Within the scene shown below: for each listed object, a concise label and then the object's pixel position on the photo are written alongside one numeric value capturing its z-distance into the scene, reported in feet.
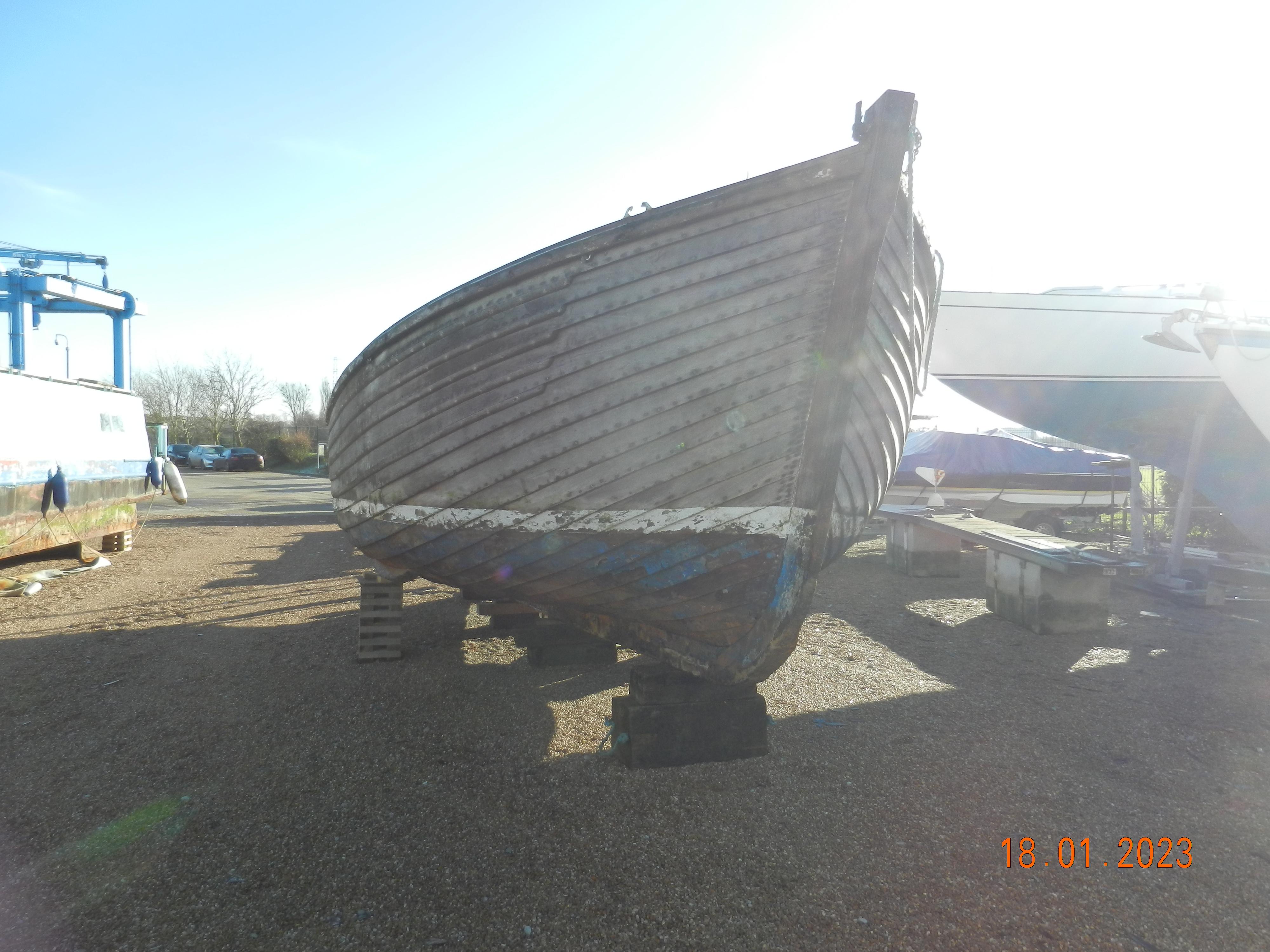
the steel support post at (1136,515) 25.54
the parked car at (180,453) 118.11
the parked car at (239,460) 114.62
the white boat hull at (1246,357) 22.41
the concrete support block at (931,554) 27.55
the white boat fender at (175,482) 33.65
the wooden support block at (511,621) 15.71
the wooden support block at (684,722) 10.08
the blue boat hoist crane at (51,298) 35.50
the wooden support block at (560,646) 14.87
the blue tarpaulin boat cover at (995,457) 36.63
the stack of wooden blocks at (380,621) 15.20
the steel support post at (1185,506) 22.41
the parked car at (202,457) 115.65
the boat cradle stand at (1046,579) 18.30
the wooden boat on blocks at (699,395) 9.02
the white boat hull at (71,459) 23.79
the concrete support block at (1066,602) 18.38
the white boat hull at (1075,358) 28.40
